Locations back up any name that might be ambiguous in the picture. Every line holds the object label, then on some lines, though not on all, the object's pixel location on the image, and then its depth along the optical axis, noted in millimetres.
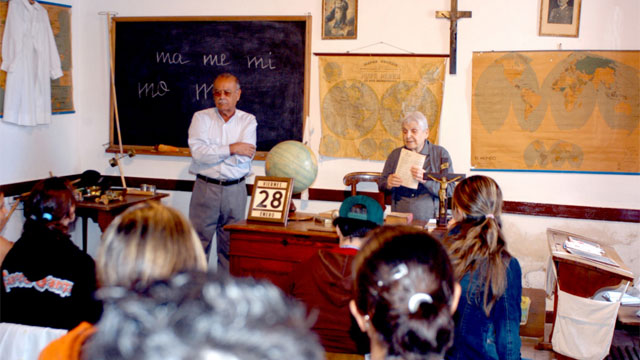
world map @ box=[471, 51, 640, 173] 4633
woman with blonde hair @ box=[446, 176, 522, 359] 2182
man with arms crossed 4641
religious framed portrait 5062
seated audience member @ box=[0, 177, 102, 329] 2125
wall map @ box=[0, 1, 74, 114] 5324
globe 4020
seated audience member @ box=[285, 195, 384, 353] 2371
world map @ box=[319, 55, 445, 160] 4969
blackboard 5246
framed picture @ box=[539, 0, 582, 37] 4672
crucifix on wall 4746
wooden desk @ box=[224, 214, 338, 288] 3627
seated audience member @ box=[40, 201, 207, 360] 1276
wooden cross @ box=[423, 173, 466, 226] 3807
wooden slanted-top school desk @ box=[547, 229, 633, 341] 3484
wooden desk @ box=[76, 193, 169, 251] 4648
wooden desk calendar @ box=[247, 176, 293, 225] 3807
